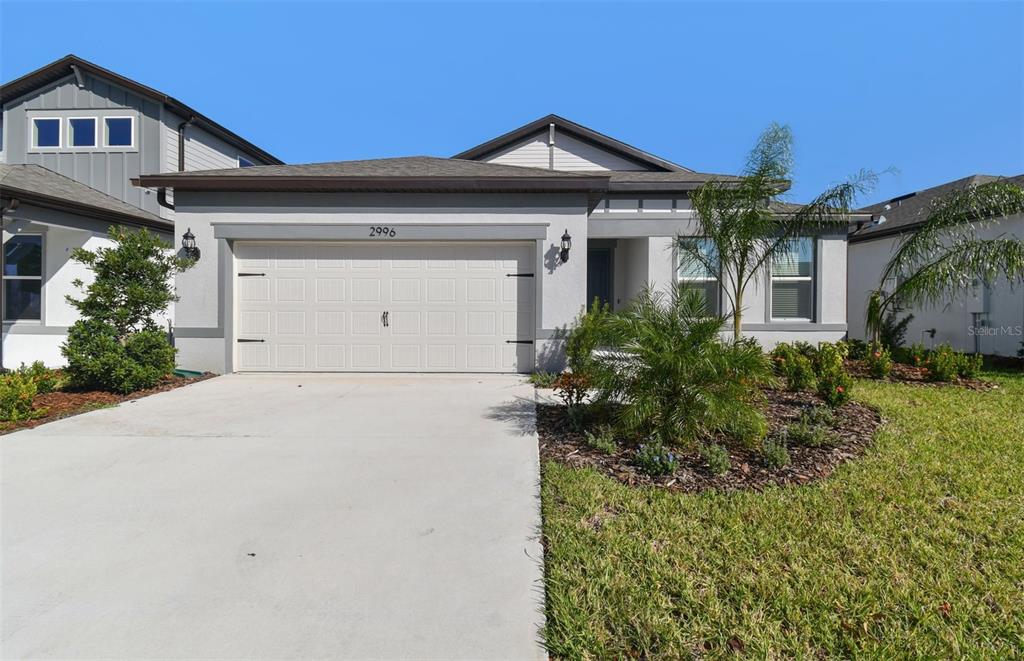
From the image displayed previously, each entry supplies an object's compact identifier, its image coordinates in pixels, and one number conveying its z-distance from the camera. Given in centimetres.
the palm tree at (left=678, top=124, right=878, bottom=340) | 734
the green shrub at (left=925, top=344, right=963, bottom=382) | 771
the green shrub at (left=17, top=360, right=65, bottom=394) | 650
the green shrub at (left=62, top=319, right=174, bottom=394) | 684
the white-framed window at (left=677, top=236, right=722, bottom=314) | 1024
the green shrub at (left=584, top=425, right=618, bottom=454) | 436
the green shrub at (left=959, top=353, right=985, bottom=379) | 793
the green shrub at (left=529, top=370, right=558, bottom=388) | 805
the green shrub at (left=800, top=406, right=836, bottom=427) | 513
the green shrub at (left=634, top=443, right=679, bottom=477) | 390
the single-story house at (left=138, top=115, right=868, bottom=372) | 888
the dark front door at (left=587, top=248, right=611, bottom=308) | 1252
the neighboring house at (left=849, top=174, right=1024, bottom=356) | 1073
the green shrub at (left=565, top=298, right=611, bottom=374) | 503
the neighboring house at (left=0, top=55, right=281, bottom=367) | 1228
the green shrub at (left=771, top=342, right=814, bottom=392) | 671
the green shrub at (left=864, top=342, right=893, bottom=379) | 812
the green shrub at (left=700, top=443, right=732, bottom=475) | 391
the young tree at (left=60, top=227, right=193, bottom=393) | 687
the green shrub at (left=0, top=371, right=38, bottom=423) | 551
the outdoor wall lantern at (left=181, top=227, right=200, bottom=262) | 880
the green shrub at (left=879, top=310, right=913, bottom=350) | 1031
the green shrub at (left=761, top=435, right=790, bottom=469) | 404
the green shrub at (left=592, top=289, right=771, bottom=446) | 416
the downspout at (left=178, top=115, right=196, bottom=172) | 1311
